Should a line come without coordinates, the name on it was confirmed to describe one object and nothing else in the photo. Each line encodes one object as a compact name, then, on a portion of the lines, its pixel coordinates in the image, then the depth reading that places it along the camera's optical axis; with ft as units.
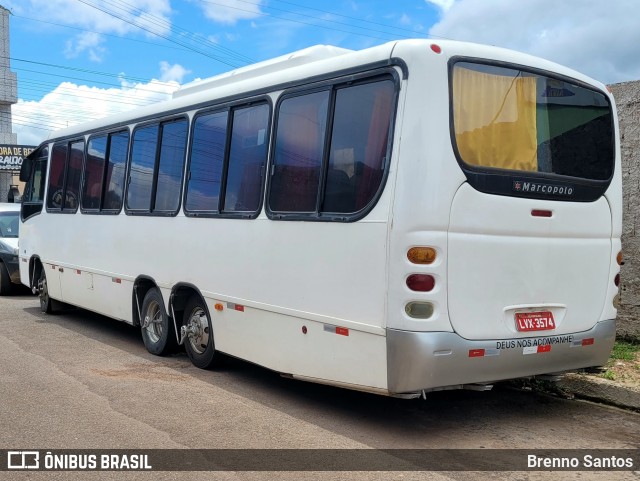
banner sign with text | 140.67
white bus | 17.39
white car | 48.98
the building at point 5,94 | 147.13
